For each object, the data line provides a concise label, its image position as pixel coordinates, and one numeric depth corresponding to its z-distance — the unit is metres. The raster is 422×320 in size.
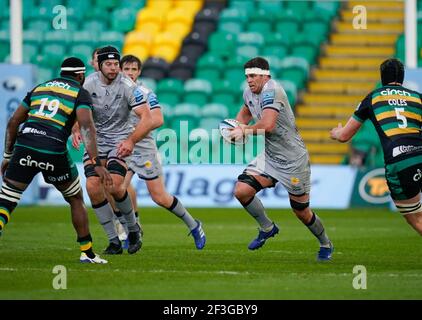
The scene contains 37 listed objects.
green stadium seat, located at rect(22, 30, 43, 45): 28.00
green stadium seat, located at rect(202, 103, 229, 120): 25.16
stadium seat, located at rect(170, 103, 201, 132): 25.06
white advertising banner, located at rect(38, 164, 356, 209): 22.52
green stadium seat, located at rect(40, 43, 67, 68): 27.12
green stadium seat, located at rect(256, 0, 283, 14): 28.20
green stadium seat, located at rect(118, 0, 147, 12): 29.47
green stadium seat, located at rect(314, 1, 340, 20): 28.08
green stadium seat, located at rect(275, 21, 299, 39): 27.75
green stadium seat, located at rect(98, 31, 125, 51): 27.56
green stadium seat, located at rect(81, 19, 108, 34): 28.28
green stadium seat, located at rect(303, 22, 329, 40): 27.61
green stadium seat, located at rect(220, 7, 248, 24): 28.16
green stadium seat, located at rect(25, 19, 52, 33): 28.54
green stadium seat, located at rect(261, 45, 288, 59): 26.95
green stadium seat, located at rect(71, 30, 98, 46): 27.81
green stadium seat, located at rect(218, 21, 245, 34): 28.02
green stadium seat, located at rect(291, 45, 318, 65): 27.06
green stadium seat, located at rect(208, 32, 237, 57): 27.44
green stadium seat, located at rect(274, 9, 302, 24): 27.83
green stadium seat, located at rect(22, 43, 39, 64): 27.44
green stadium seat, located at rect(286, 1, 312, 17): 27.98
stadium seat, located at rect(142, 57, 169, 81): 27.30
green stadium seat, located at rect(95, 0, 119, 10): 29.19
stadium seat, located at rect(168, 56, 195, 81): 27.36
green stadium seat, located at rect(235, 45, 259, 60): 27.08
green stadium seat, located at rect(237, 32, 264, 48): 27.28
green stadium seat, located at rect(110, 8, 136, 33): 28.89
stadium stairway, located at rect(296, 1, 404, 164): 25.61
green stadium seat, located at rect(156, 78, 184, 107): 26.39
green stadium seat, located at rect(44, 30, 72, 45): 27.97
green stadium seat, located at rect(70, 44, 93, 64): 27.48
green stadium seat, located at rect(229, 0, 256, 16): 28.52
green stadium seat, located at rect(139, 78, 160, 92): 26.17
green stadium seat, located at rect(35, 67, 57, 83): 26.50
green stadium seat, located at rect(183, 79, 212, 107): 26.36
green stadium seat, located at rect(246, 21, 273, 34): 27.73
